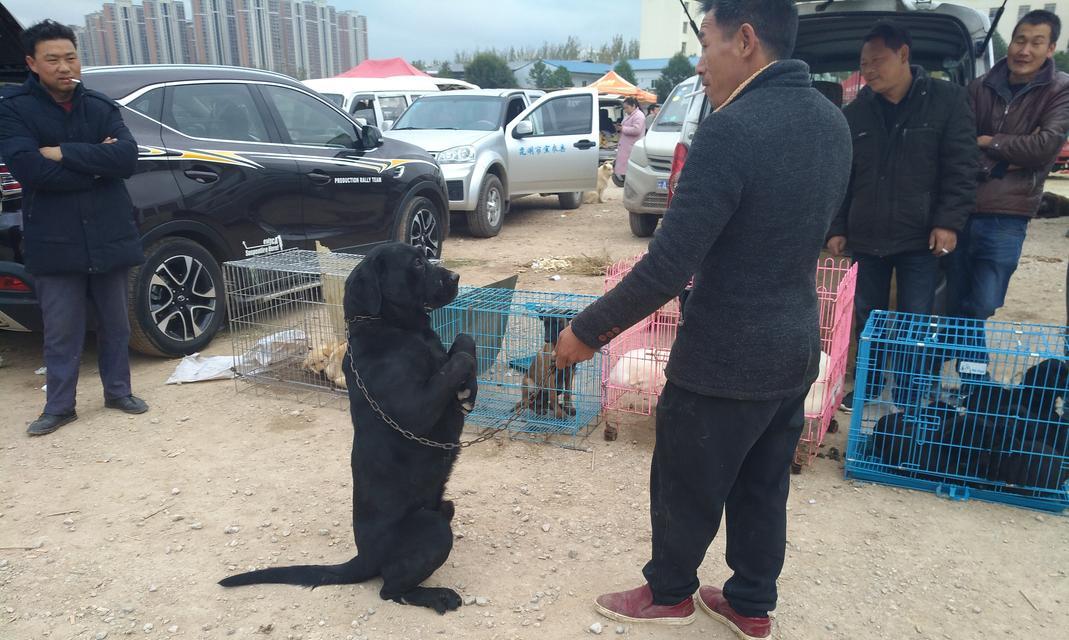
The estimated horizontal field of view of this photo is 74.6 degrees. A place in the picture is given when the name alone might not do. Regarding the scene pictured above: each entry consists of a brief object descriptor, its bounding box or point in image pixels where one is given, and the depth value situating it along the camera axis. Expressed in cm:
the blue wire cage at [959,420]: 331
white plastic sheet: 489
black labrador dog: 256
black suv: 490
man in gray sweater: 187
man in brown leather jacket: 376
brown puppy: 396
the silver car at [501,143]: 962
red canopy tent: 2402
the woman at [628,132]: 1349
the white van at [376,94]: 1360
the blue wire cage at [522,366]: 404
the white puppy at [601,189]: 1348
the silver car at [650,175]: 901
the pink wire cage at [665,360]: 371
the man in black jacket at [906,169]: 366
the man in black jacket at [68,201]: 388
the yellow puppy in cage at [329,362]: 468
